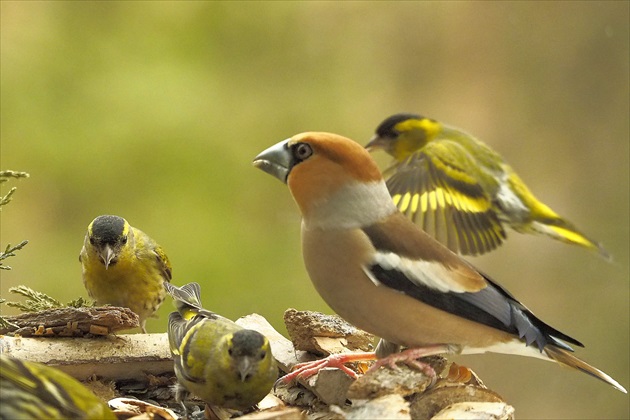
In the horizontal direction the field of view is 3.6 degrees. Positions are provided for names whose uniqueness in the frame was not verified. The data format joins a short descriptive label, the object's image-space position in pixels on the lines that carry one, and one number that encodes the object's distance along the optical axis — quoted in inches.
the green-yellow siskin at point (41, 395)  143.2
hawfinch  145.8
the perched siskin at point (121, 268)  149.7
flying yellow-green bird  152.3
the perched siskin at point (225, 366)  145.6
